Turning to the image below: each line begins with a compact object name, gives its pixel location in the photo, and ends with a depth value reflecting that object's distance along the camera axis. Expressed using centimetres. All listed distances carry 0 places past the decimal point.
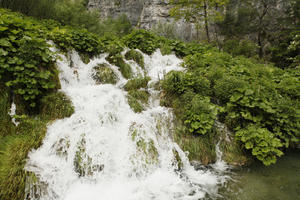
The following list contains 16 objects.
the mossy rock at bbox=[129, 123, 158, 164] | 324
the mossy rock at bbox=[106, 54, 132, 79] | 619
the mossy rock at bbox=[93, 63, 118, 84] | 545
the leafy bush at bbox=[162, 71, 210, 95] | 452
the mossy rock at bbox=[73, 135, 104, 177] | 283
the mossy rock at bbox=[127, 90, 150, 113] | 429
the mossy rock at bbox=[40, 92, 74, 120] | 351
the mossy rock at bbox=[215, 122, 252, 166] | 362
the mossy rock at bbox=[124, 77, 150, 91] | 523
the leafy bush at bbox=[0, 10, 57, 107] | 312
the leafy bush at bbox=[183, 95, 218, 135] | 371
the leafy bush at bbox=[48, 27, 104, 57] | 533
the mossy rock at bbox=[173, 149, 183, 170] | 336
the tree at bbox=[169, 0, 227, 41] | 1074
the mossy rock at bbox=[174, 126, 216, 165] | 359
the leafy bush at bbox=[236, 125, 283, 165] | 324
